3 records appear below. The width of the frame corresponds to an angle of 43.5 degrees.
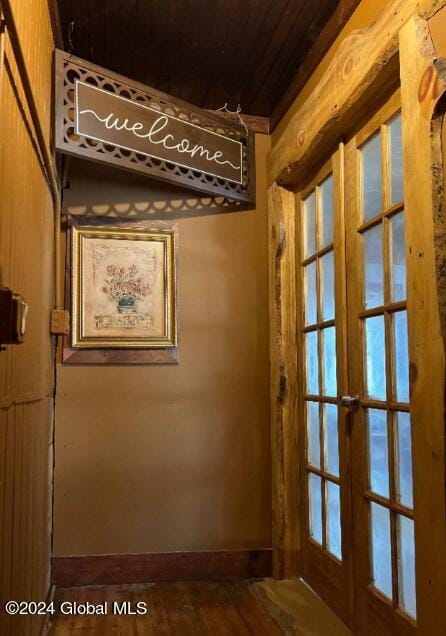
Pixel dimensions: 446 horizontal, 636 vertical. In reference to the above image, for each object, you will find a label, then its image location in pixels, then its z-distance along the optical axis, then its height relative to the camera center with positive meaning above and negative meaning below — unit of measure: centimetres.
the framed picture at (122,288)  257 +38
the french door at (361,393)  168 -9
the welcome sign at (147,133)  213 +99
